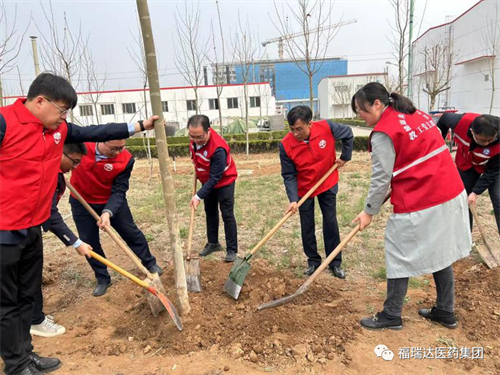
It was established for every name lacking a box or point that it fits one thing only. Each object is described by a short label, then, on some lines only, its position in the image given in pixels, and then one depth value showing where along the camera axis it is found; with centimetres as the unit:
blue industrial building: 7025
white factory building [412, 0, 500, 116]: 1761
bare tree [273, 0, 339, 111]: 911
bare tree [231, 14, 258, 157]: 1335
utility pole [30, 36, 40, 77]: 618
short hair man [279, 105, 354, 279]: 333
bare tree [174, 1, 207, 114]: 1206
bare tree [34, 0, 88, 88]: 812
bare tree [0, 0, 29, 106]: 640
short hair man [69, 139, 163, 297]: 317
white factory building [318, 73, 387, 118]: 3978
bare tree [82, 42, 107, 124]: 1219
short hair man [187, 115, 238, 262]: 367
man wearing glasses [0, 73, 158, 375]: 192
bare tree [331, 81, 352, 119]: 3959
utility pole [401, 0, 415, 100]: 754
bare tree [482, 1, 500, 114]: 1682
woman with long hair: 221
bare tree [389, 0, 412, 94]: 823
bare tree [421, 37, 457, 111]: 1465
